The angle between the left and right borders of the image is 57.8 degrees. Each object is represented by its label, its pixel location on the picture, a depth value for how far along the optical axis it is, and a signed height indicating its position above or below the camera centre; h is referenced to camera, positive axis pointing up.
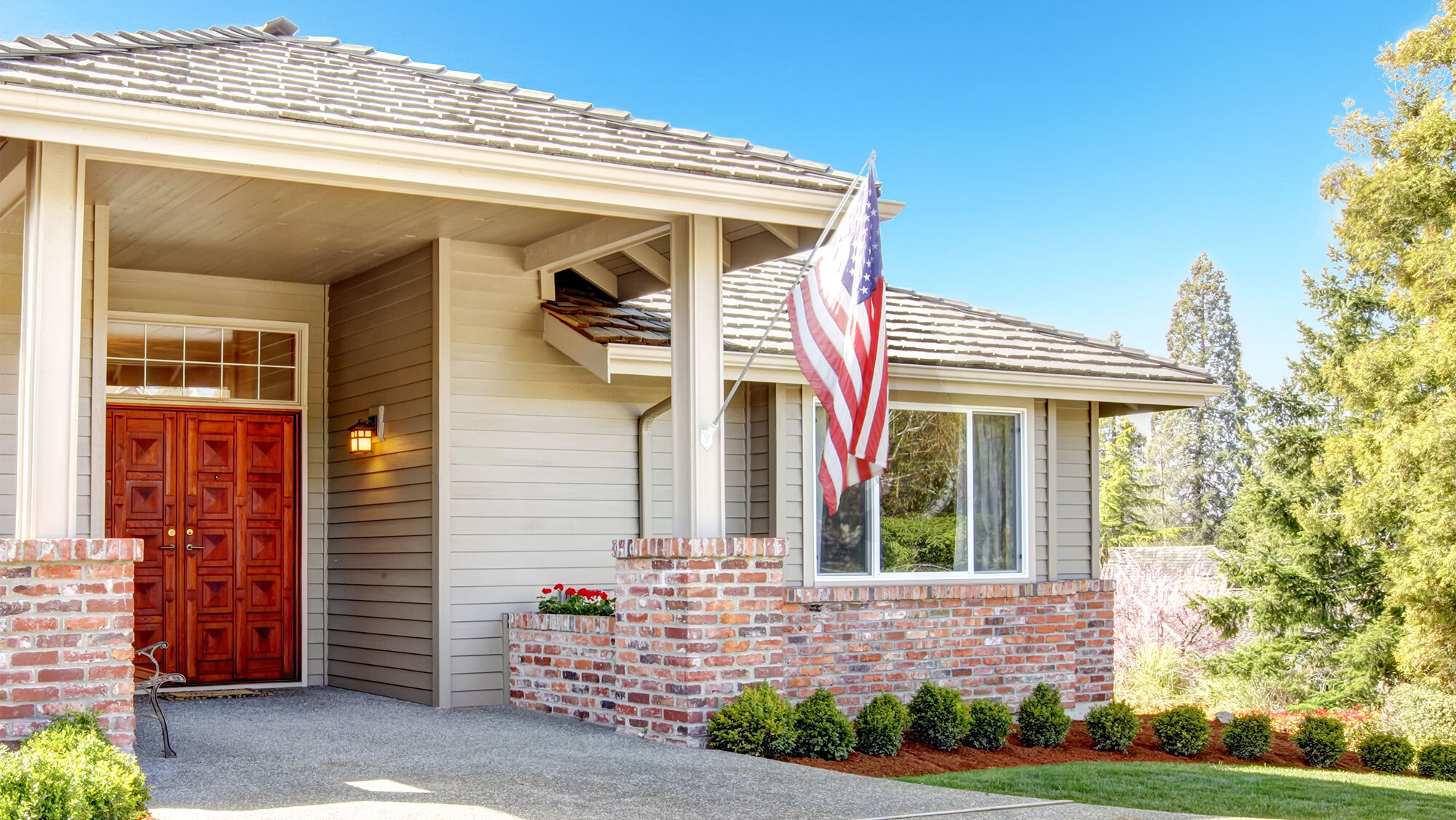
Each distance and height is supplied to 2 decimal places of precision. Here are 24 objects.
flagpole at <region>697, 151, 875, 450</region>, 7.50 +1.24
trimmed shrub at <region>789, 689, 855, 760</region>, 7.57 -1.44
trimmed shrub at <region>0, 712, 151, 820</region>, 4.67 -1.10
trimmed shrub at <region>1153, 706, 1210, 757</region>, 9.32 -1.79
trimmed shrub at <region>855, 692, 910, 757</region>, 8.04 -1.52
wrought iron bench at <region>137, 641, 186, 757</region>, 6.77 -1.06
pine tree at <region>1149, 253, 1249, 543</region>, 44.00 +1.94
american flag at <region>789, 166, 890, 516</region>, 7.00 +0.71
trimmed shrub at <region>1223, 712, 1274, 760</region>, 9.48 -1.85
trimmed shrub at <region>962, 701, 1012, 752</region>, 8.80 -1.65
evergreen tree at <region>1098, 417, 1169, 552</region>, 34.21 -0.59
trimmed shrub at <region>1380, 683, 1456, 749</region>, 12.26 -2.23
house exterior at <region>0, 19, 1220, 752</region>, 6.05 +0.69
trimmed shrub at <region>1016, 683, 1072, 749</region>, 9.22 -1.70
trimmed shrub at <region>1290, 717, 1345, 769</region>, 9.59 -1.92
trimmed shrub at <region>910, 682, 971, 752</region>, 8.66 -1.58
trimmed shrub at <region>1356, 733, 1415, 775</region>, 9.75 -2.03
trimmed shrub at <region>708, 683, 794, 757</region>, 7.34 -1.39
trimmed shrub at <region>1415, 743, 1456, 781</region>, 9.65 -2.08
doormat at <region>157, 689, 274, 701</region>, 9.41 -1.57
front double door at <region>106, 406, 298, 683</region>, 9.84 -0.38
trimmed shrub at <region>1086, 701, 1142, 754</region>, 9.23 -1.73
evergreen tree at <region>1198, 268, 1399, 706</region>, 15.40 -0.92
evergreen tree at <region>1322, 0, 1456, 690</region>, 12.99 +1.28
